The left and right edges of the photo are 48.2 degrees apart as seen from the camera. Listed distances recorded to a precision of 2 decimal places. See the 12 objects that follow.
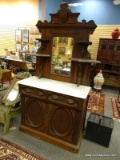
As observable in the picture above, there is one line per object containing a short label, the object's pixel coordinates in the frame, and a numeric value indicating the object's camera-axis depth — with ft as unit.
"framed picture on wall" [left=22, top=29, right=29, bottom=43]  19.88
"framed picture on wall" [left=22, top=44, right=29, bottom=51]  20.44
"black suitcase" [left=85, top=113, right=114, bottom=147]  7.20
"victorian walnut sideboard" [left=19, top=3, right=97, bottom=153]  6.40
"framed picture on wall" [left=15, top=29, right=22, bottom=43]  20.43
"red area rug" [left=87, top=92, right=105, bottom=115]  11.32
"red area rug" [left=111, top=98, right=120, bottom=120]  10.72
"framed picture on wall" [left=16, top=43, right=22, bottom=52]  21.03
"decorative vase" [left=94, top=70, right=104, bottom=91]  15.46
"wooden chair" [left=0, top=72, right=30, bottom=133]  7.61
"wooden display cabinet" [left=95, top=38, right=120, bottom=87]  15.33
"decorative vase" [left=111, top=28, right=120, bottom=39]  14.96
